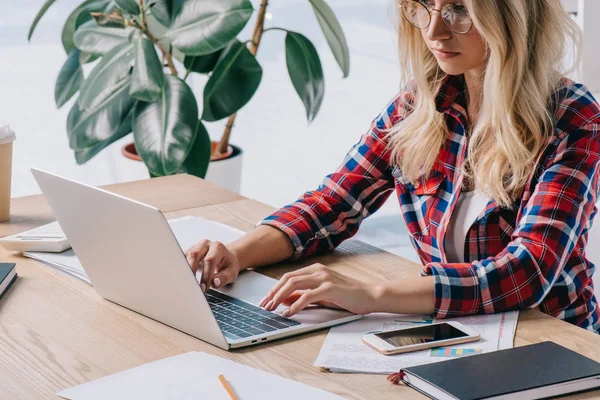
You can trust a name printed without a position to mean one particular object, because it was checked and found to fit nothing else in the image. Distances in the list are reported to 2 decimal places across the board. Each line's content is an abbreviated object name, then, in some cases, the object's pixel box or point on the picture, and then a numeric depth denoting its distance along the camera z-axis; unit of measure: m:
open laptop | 1.84
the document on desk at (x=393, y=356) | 1.80
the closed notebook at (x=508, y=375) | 1.68
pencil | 1.70
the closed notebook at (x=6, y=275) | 2.08
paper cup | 2.46
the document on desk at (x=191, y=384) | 1.72
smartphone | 1.84
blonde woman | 1.99
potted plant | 3.57
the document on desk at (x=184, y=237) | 2.19
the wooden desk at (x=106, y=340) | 1.77
